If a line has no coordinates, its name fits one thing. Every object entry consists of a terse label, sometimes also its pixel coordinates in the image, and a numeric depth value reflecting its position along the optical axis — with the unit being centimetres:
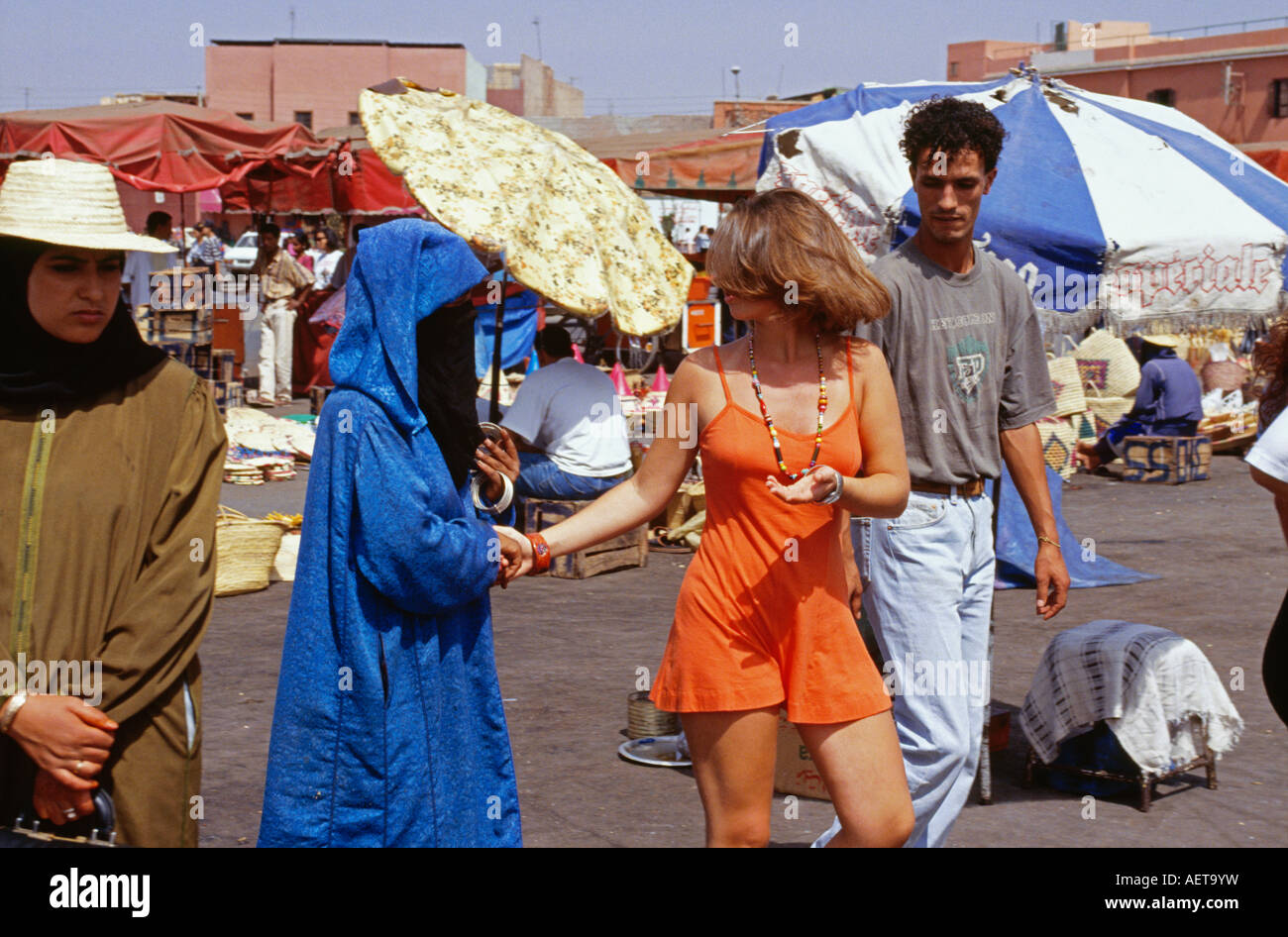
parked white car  3701
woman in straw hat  282
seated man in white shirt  966
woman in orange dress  334
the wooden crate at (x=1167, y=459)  1383
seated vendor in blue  1394
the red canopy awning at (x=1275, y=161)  1642
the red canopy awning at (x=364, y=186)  1653
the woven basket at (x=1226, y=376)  1673
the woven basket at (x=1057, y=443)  1234
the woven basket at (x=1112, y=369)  1650
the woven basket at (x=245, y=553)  863
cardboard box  538
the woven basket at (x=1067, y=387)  1383
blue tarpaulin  927
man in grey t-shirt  409
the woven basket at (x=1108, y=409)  1571
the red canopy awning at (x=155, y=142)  1488
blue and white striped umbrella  573
